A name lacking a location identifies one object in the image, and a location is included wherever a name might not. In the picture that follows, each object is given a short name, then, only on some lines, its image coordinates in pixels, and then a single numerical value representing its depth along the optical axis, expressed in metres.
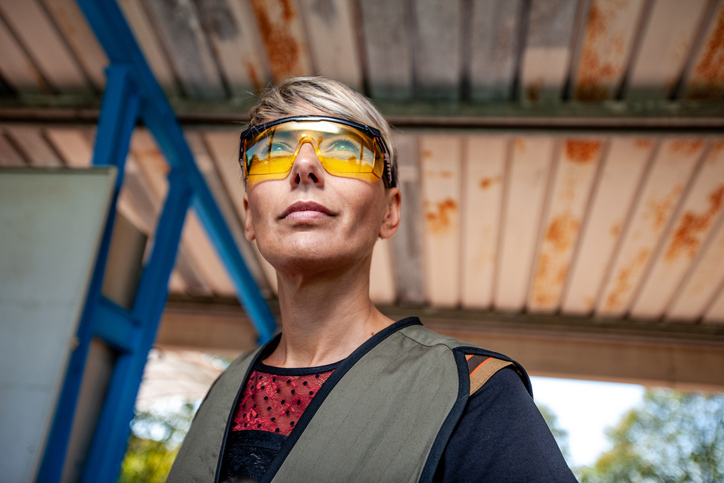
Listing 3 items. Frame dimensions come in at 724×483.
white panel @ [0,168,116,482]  1.89
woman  0.83
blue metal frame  2.30
